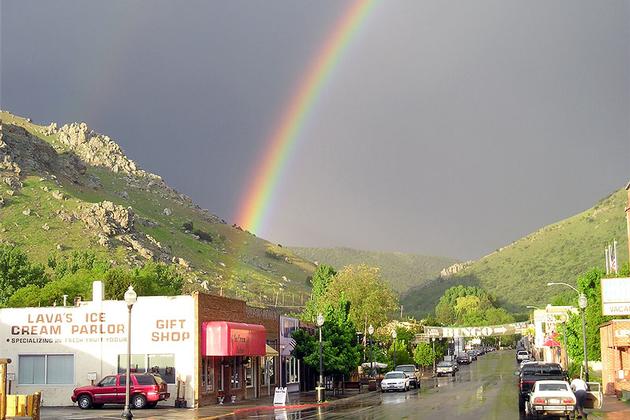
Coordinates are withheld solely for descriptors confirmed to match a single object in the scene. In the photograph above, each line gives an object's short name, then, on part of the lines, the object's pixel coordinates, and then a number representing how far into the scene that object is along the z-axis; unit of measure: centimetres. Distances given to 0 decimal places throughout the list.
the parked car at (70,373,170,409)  4828
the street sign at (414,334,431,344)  14952
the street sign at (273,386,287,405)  5075
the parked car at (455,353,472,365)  16451
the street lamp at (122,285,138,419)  3518
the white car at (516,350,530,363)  14308
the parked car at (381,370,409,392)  7138
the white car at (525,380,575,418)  3678
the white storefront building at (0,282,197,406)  5172
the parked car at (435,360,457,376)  10975
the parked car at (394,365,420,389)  7725
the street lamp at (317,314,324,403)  5544
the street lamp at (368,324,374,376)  8254
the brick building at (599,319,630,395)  5506
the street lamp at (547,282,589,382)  4991
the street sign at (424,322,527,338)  15146
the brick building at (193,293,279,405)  5162
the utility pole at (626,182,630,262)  8356
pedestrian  4061
